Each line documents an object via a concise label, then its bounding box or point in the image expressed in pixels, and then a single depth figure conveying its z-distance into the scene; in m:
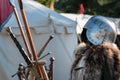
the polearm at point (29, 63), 3.50
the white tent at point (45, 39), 8.12
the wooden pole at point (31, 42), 3.57
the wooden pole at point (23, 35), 3.60
